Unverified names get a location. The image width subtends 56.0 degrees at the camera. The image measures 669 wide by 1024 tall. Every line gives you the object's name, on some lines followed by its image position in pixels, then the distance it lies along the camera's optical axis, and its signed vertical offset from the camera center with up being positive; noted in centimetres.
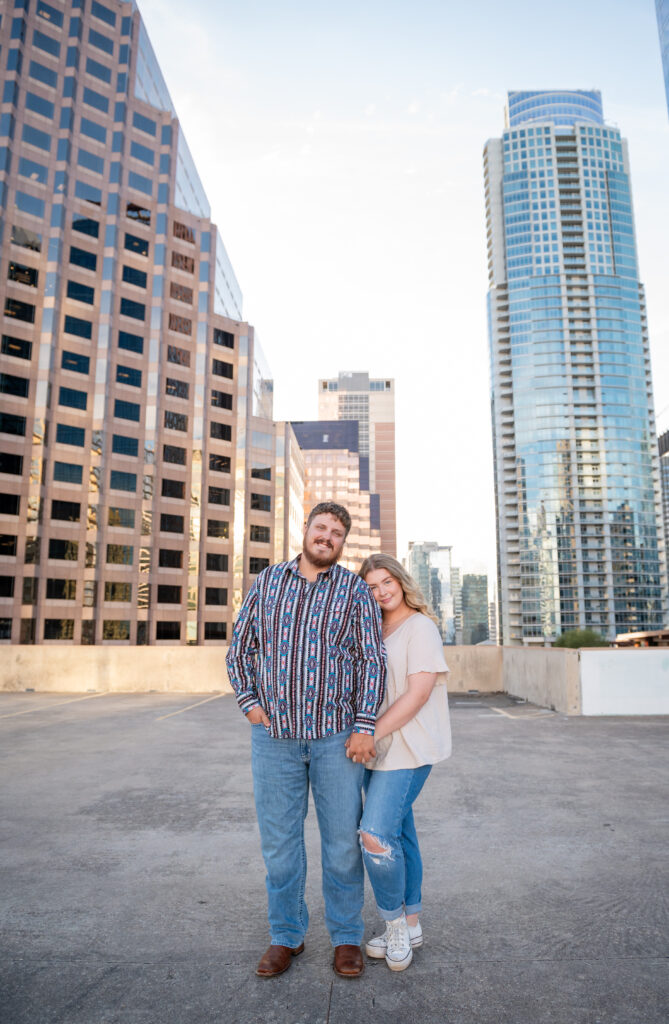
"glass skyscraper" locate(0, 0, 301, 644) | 4928 +1880
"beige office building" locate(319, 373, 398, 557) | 19775 +2237
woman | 261 -72
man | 268 -59
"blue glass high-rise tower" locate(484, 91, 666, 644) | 12988 +4557
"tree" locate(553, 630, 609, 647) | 10074 -756
